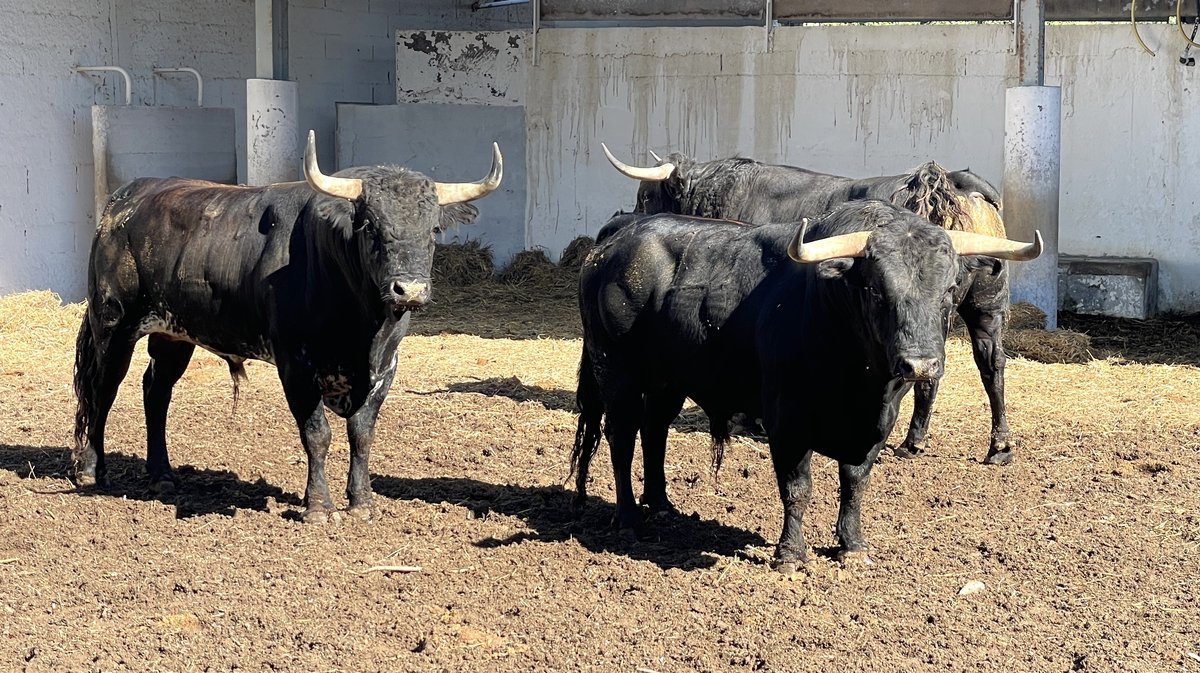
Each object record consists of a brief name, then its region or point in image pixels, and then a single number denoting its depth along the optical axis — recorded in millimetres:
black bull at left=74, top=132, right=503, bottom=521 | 5984
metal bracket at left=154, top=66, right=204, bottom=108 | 13398
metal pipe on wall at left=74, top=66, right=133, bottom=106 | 12774
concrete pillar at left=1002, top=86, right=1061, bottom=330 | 10859
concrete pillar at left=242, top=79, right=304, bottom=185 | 12469
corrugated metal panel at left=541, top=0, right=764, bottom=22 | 13727
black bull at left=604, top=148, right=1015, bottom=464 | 7176
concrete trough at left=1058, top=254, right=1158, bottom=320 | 12102
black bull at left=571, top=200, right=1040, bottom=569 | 4848
